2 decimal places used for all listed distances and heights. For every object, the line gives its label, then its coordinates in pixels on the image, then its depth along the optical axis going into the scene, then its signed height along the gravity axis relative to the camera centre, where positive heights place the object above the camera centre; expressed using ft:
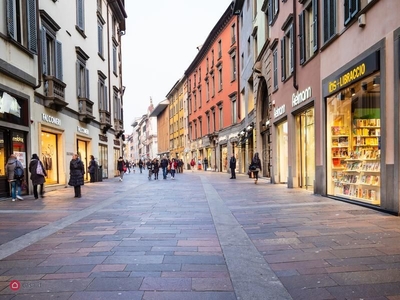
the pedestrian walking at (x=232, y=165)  76.64 -4.67
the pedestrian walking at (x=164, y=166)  84.59 -5.03
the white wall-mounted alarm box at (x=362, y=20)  28.25 +9.39
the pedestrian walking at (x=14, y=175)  38.29 -2.87
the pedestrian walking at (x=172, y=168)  88.10 -5.89
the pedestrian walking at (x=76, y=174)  41.81 -3.22
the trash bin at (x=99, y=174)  73.51 -5.72
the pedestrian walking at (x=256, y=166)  59.06 -3.86
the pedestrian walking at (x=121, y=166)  77.89 -4.50
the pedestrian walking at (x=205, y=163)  142.08 -7.75
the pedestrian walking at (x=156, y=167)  85.18 -5.25
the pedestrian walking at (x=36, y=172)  40.06 -2.72
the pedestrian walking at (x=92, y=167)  69.75 -4.02
